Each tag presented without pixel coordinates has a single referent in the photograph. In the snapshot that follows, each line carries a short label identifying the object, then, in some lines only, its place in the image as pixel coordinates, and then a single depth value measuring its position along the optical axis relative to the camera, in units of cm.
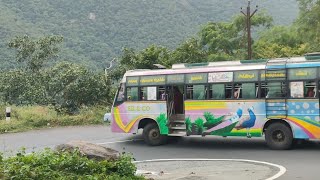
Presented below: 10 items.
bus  1373
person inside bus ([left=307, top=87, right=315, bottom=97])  1352
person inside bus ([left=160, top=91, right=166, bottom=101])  1612
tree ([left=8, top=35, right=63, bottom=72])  3088
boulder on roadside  959
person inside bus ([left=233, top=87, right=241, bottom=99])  1473
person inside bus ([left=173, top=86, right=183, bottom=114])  1648
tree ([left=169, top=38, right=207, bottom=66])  3030
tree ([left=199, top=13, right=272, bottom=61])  4619
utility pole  3162
